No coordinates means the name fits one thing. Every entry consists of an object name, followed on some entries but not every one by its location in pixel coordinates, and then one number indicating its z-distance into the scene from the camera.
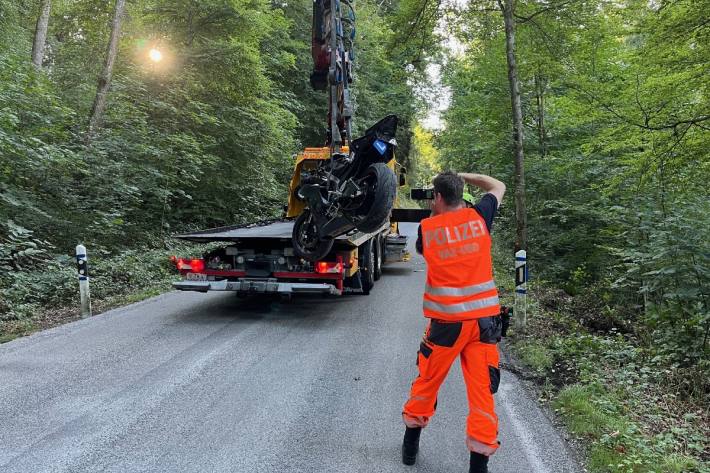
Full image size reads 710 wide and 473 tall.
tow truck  7.10
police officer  3.17
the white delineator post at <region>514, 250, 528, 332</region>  6.63
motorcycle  5.73
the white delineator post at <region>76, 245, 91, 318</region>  7.55
